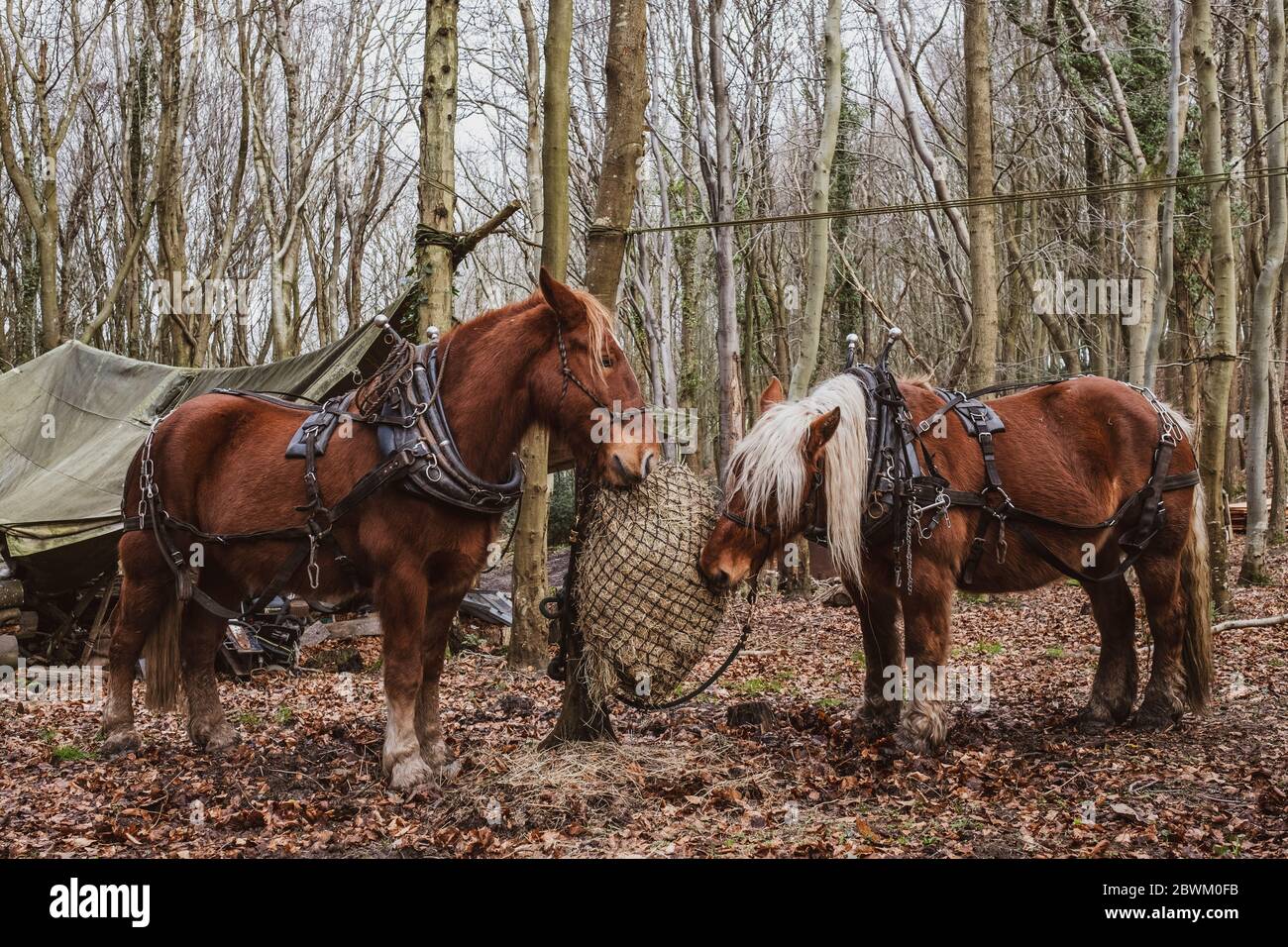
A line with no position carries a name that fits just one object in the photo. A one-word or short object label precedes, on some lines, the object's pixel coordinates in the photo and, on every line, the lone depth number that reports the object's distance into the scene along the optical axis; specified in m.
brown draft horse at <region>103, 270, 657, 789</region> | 4.44
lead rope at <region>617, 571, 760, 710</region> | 4.73
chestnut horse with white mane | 4.84
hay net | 4.59
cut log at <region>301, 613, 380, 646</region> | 9.15
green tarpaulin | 8.03
